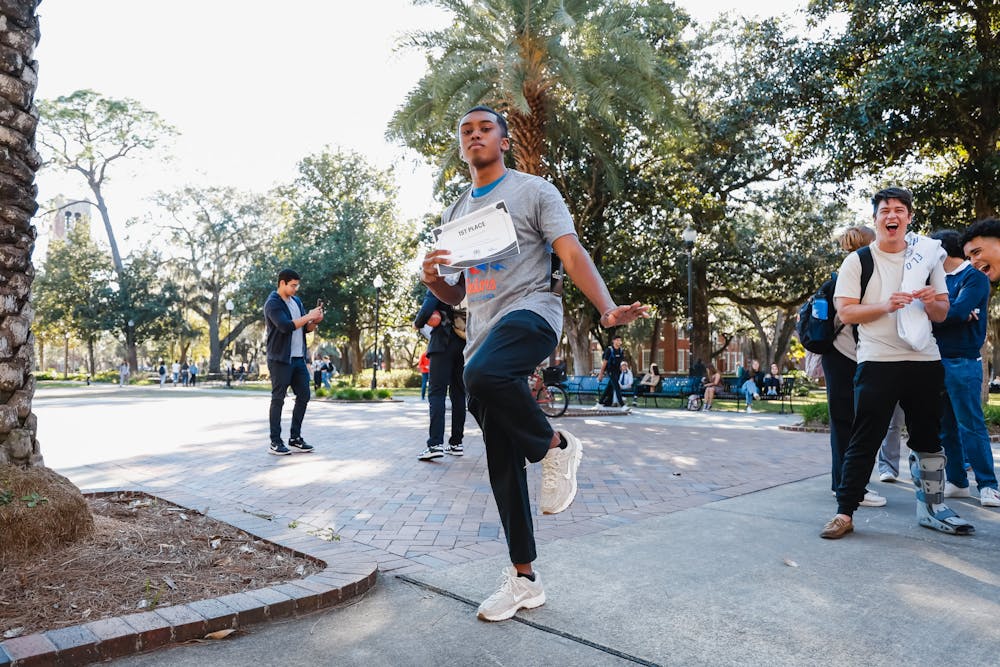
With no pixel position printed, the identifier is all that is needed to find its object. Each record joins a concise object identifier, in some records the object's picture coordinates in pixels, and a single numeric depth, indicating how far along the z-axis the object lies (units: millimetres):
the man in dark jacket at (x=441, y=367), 7082
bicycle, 13211
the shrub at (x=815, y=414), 11117
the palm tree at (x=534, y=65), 15125
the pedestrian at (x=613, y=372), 17344
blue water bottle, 4617
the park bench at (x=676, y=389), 18828
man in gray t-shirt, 2592
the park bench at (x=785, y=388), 19681
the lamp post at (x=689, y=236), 19984
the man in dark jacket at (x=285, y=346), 7250
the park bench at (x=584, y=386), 19302
